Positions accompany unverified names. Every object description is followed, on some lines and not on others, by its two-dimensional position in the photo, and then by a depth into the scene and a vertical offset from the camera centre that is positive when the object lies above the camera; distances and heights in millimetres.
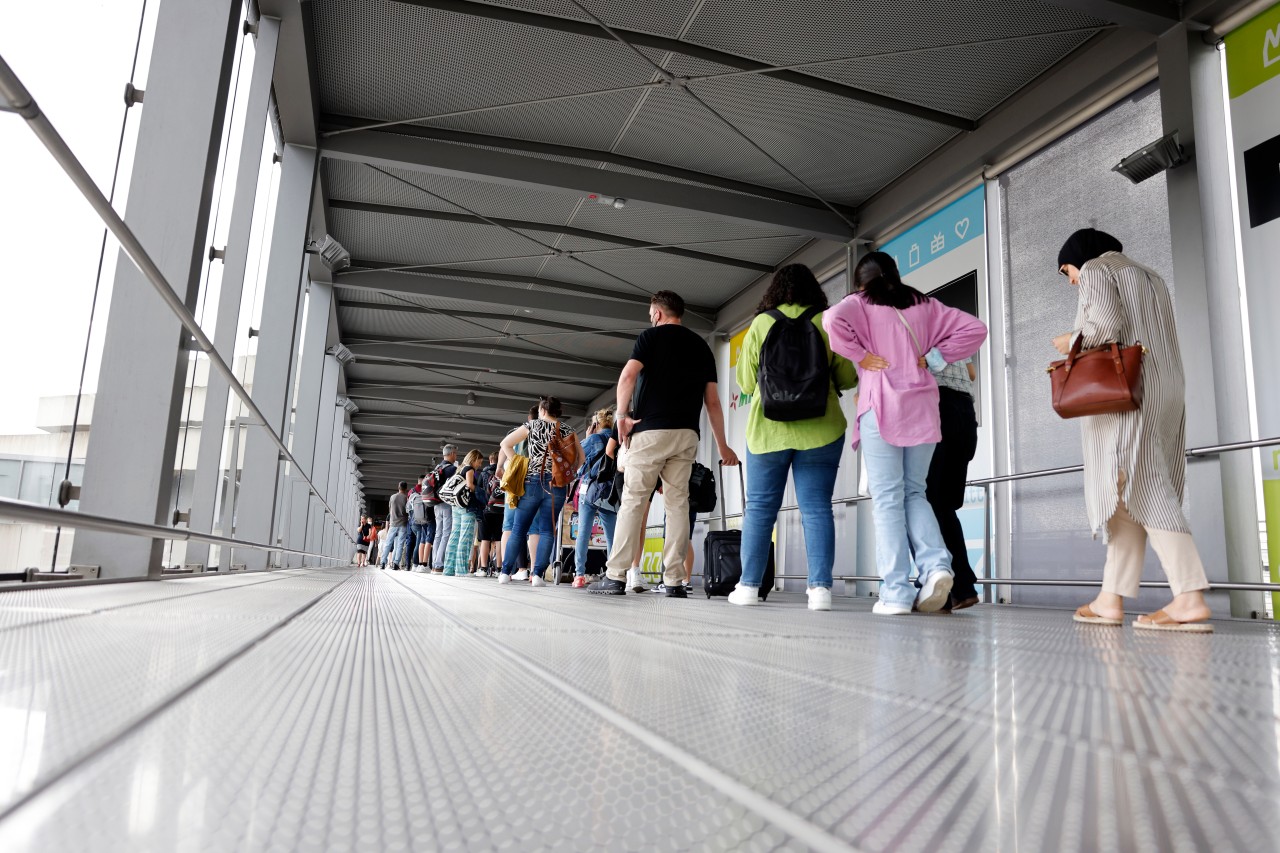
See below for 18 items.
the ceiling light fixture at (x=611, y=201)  7965 +3376
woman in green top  3699 +509
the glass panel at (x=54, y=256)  2326 +908
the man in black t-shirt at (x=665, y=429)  4680 +745
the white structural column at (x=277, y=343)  7133 +1856
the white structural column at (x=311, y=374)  10938 +2308
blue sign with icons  7320 +3104
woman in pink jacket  3324 +672
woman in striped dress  2668 +441
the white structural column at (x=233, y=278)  5184 +1834
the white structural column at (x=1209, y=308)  4887 +1670
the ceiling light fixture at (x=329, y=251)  8508 +3043
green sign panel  5039 +3205
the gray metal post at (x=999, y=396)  6555 +1438
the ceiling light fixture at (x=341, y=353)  12953 +3019
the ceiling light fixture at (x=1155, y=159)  5238 +2629
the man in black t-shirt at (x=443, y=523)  10844 +420
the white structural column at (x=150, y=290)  3607 +1173
